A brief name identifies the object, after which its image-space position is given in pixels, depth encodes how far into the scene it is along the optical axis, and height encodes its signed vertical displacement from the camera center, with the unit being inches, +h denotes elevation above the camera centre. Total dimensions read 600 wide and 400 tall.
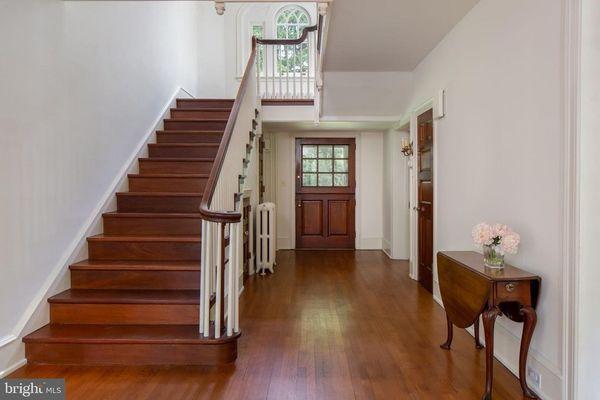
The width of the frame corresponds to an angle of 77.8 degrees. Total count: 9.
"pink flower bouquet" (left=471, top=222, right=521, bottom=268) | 75.6 -10.7
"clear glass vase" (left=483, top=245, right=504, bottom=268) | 78.0 -14.3
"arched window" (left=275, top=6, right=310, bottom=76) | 246.5 +113.4
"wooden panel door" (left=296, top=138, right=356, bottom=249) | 249.3 -1.2
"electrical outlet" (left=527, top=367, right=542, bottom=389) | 74.7 -38.4
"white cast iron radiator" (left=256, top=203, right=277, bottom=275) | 181.0 -21.3
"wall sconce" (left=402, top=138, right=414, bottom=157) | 175.5 +20.2
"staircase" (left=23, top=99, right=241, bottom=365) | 87.7 -26.9
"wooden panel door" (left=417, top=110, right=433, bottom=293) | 142.4 -2.3
